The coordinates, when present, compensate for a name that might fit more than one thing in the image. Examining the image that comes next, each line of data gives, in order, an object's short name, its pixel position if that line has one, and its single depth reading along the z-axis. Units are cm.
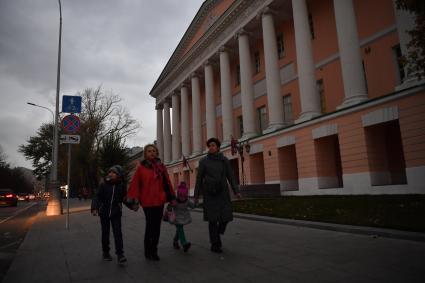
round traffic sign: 1178
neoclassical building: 1645
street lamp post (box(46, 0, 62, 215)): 1797
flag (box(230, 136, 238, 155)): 2591
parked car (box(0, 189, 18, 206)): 3465
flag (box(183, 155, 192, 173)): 3915
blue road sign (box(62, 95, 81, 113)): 1250
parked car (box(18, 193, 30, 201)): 6498
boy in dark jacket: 588
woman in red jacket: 564
